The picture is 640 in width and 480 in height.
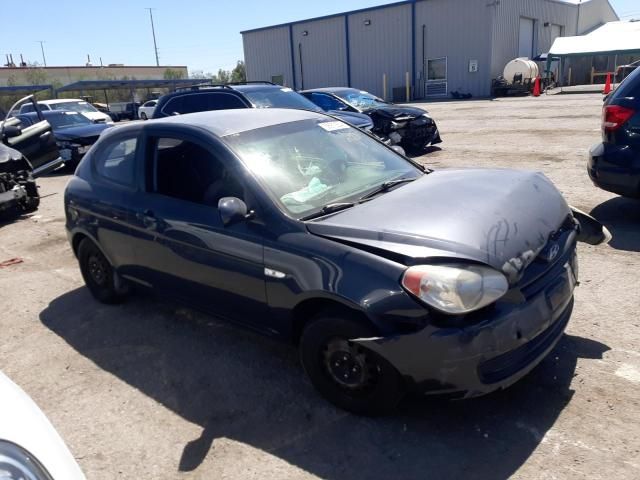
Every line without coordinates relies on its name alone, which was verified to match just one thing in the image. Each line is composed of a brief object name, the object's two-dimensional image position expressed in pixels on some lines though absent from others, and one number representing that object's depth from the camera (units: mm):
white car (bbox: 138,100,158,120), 32094
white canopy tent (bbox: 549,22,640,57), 32438
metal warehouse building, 33562
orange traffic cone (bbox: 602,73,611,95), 26516
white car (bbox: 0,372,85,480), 1562
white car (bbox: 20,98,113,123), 16781
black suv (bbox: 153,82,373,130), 9281
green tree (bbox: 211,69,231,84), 75144
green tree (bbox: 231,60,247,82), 67281
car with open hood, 11391
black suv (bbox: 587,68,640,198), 5484
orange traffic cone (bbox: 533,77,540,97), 29797
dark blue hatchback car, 2617
